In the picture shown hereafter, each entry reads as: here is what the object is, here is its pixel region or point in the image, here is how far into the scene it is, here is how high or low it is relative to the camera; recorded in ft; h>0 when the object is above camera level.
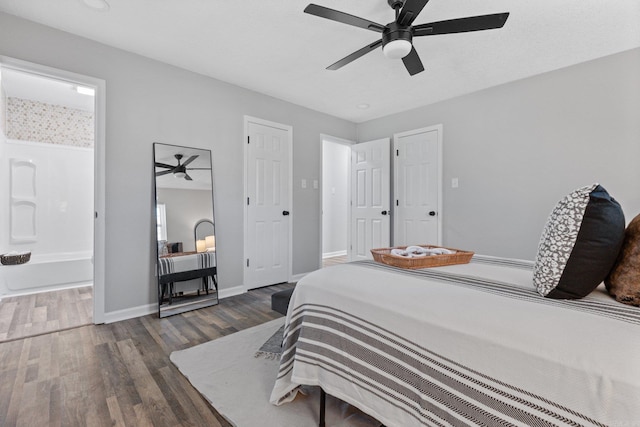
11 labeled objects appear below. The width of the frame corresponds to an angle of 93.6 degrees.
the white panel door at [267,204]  12.45 +0.49
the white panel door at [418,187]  13.47 +1.32
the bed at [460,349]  2.35 -1.34
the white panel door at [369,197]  15.03 +0.94
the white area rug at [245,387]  4.79 -3.22
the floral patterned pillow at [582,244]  3.20 -0.33
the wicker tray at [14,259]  11.25 -1.61
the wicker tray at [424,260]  5.38 -0.84
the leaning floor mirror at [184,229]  10.00 -0.48
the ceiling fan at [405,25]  5.90 +3.99
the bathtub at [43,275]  11.42 -2.39
